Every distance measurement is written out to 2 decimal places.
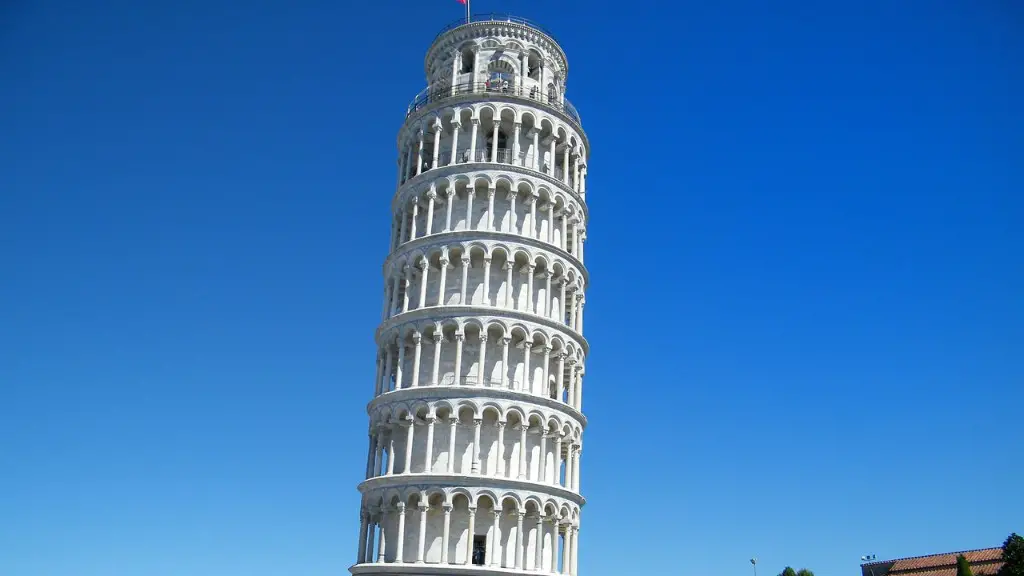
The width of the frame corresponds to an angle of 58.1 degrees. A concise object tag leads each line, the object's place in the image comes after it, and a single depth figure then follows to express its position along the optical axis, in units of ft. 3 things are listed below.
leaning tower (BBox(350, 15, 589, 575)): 153.28
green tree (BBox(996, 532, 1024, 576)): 172.35
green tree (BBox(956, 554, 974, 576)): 167.84
